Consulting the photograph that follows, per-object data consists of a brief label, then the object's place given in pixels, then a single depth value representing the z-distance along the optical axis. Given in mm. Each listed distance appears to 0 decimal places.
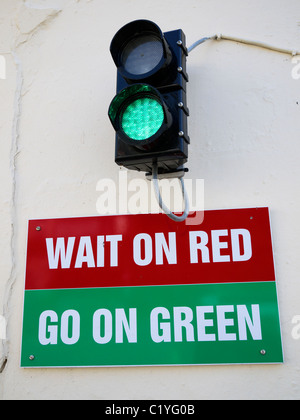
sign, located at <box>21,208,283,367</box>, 1211
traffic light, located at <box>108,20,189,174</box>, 1122
